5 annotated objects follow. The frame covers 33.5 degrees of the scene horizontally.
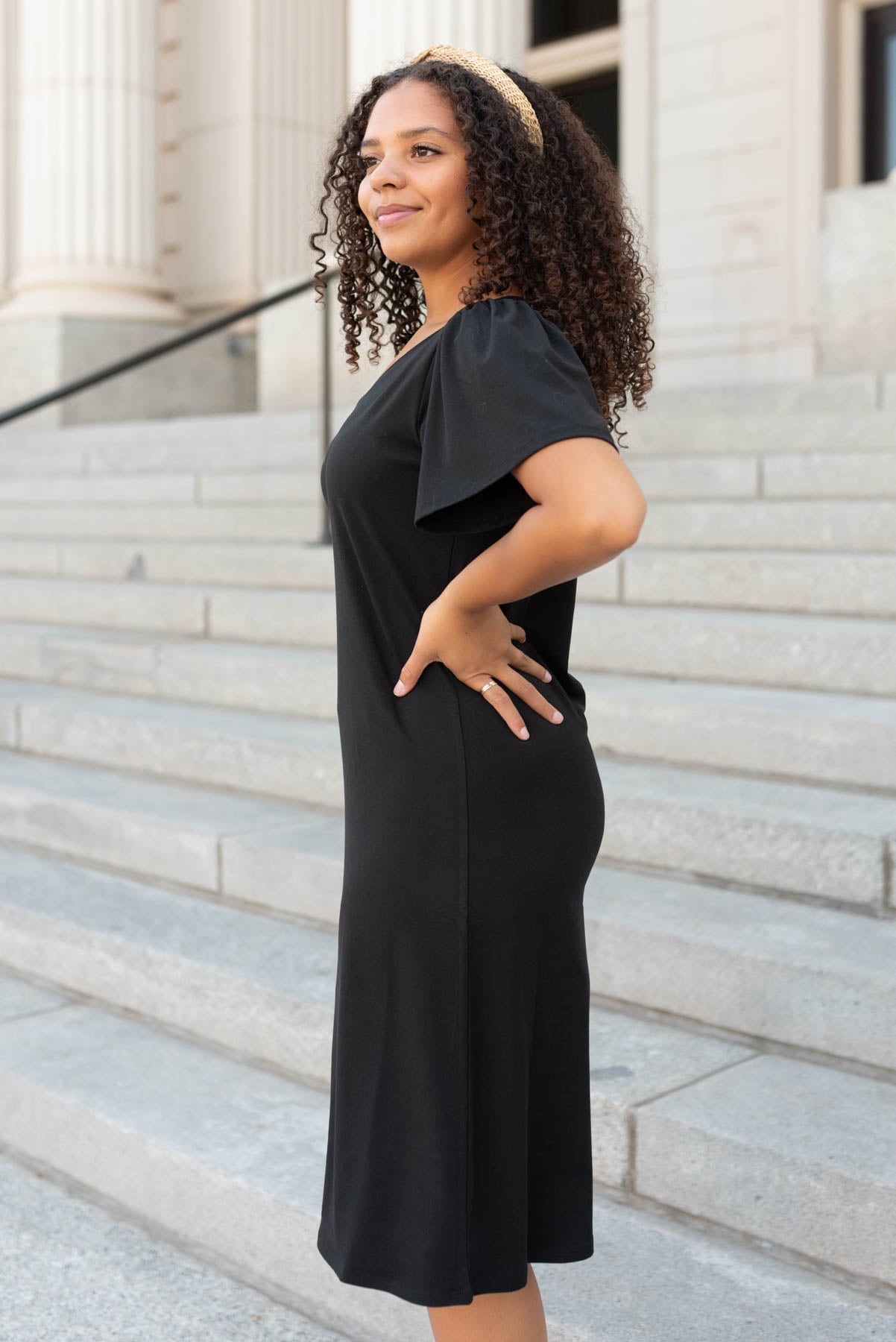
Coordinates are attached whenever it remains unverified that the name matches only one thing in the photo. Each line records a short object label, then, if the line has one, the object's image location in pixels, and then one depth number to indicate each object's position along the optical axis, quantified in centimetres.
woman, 170
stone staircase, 263
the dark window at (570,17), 1271
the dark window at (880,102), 1023
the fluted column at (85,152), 1205
